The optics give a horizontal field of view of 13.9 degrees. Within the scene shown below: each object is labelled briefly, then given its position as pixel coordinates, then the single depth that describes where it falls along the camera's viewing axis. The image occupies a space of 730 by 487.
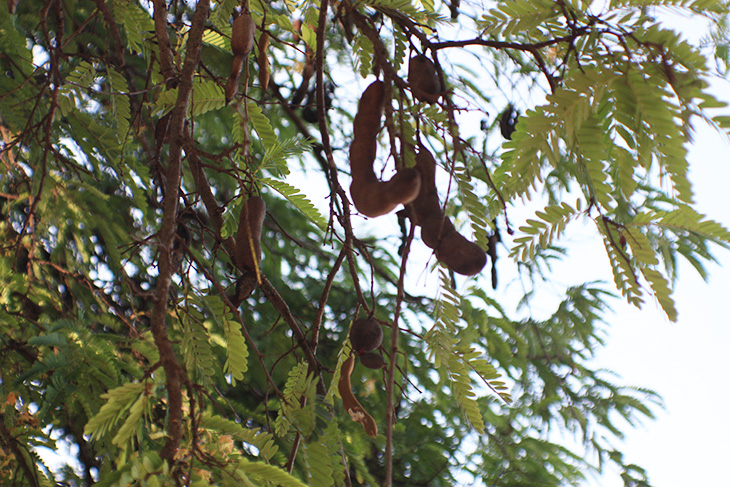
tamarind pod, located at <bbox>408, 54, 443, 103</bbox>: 2.20
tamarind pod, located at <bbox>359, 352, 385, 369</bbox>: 2.29
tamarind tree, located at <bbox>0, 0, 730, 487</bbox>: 2.13
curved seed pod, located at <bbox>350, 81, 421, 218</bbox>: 2.09
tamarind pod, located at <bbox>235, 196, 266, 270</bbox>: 2.24
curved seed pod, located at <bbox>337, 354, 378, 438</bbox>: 2.25
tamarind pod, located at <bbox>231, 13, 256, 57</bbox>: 2.25
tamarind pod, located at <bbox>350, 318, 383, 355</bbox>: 2.28
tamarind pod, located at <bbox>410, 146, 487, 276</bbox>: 2.14
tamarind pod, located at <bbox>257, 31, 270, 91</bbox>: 2.33
